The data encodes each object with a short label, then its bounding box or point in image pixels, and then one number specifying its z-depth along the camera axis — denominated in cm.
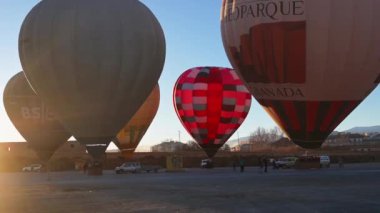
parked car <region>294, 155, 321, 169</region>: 4169
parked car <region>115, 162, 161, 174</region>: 4222
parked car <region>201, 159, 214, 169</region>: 4700
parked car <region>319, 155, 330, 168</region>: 4549
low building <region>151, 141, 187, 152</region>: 13998
